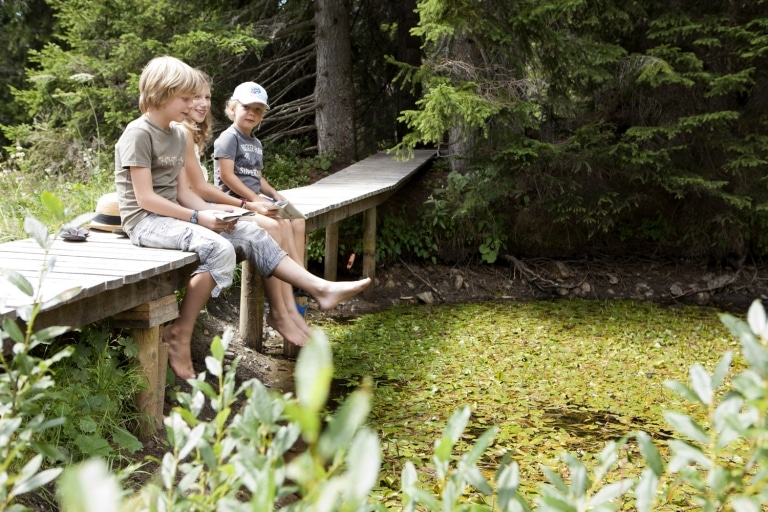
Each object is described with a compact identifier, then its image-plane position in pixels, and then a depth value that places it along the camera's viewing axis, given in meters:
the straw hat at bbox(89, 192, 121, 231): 4.07
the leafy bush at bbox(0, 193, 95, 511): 0.90
